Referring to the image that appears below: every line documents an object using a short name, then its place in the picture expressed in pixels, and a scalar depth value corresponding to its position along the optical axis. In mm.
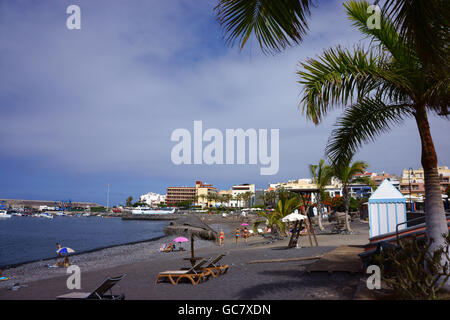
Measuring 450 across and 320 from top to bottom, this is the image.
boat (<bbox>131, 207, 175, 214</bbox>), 143525
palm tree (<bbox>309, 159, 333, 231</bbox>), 24756
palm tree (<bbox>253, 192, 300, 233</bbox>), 22484
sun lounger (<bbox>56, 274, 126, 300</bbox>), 6719
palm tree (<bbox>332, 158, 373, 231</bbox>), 22359
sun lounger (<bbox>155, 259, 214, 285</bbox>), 8625
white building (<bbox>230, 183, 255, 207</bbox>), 161825
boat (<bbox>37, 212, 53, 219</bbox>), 141062
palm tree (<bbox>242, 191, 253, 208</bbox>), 133662
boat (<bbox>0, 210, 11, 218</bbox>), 141125
